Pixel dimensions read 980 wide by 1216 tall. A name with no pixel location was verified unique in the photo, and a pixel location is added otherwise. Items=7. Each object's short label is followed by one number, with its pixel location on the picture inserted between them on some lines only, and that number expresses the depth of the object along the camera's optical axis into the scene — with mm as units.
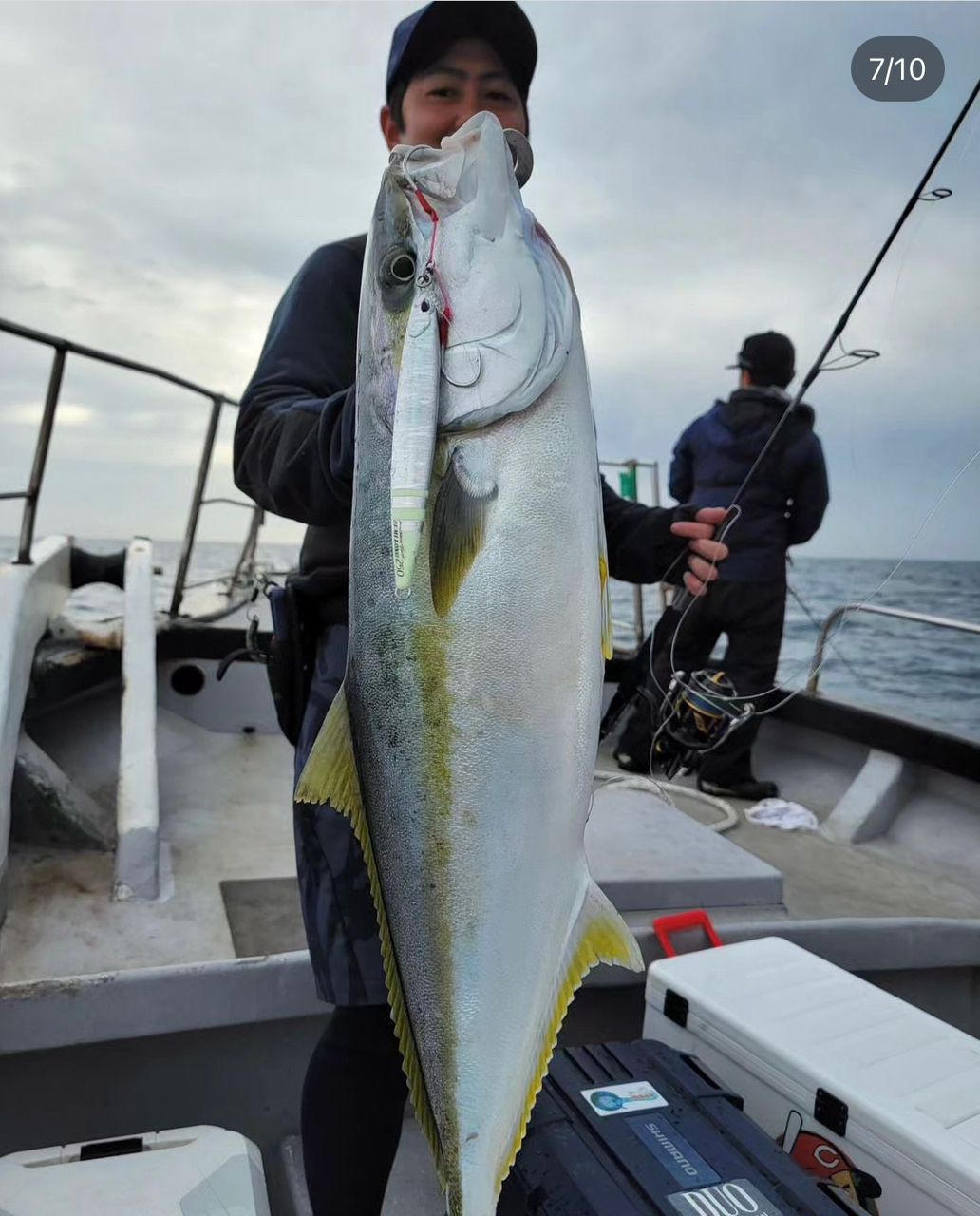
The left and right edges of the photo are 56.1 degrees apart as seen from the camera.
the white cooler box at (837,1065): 1648
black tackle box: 1523
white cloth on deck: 4133
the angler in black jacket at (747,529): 4082
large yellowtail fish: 1122
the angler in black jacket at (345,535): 1547
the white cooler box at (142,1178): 1667
